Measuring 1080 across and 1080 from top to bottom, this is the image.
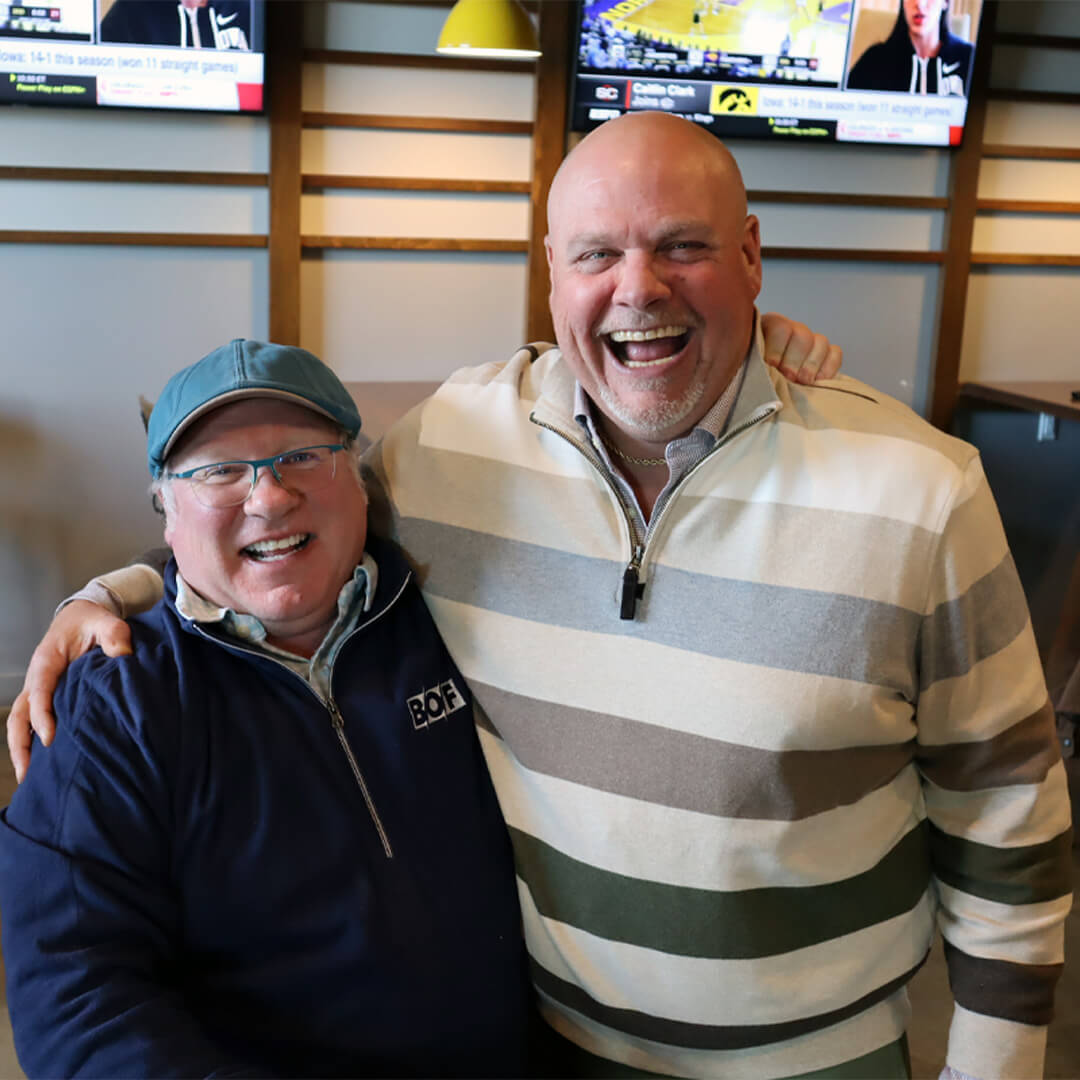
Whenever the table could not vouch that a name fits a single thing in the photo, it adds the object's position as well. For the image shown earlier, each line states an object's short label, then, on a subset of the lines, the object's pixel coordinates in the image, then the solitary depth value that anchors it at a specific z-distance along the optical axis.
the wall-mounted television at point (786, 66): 4.20
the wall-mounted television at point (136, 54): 3.71
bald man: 1.30
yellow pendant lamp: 3.61
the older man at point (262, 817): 1.16
